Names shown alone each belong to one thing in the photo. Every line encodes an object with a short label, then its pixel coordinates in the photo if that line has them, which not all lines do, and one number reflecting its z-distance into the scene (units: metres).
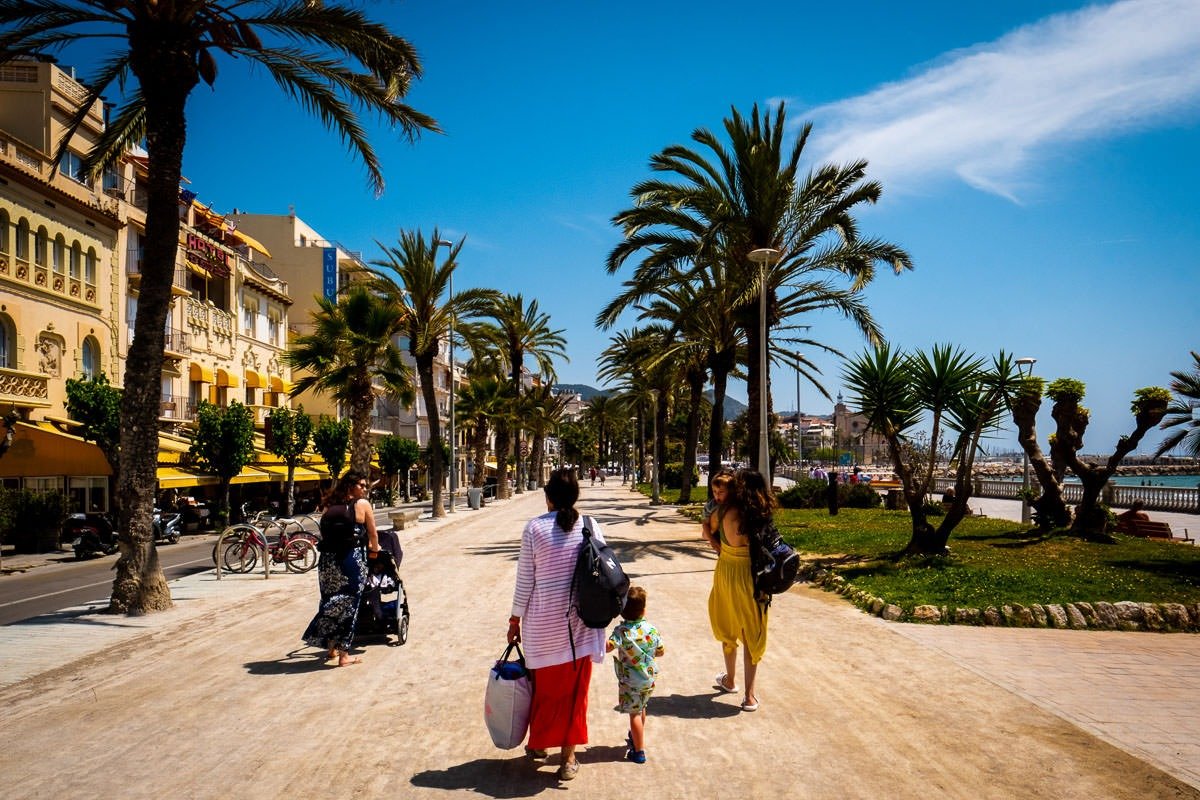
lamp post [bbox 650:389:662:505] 40.19
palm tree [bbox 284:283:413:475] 24.72
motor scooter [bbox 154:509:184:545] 24.68
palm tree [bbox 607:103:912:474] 20.12
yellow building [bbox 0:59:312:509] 24.80
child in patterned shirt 5.34
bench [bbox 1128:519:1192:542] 19.49
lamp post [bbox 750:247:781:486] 16.56
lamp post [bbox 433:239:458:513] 37.96
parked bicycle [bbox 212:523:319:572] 15.63
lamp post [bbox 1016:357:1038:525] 23.45
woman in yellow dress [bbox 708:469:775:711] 6.44
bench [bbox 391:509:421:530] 24.30
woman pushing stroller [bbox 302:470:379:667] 7.98
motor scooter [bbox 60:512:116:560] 21.55
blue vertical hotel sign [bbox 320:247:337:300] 59.50
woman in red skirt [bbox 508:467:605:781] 4.98
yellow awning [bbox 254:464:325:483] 35.84
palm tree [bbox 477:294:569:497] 47.94
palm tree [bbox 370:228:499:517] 29.72
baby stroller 8.62
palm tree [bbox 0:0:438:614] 11.11
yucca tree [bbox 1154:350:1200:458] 21.52
